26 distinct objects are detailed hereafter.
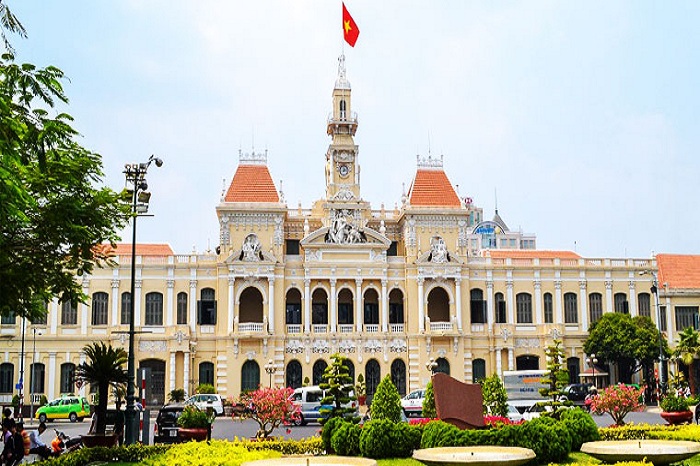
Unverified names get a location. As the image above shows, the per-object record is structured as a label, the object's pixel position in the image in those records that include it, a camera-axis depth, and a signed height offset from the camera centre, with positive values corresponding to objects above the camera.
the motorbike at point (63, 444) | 20.68 -2.39
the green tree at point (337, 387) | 22.48 -1.07
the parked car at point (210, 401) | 41.88 -2.53
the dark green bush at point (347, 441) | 19.25 -2.15
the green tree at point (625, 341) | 48.66 +0.25
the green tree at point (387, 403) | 23.92 -1.57
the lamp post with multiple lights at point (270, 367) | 44.74 -0.89
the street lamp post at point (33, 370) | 47.47 -0.90
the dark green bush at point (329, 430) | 19.89 -1.95
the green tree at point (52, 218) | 14.62 +3.01
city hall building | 48.69 +3.06
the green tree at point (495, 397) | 24.86 -1.51
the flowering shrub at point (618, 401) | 25.92 -1.75
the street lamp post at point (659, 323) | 47.29 +1.38
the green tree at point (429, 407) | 24.42 -1.74
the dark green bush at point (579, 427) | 19.27 -1.93
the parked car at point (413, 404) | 38.34 -2.61
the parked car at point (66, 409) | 39.37 -2.68
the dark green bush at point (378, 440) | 18.56 -2.06
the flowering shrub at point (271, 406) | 23.36 -1.57
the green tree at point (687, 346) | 46.97 -0.09
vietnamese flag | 40.75 +16.02
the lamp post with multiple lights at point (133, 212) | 20.66 +3.73
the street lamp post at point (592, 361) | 46.18 -0.85
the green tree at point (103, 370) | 22.56 -0.46
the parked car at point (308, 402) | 37.04 -2.41
